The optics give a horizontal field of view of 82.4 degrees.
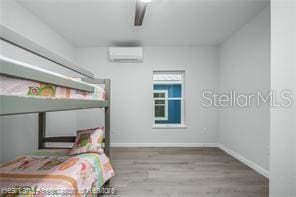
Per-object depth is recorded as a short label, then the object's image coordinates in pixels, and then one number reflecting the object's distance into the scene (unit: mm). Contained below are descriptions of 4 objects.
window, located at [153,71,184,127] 4645
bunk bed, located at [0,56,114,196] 699
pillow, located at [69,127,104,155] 1915
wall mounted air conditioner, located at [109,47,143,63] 3549
